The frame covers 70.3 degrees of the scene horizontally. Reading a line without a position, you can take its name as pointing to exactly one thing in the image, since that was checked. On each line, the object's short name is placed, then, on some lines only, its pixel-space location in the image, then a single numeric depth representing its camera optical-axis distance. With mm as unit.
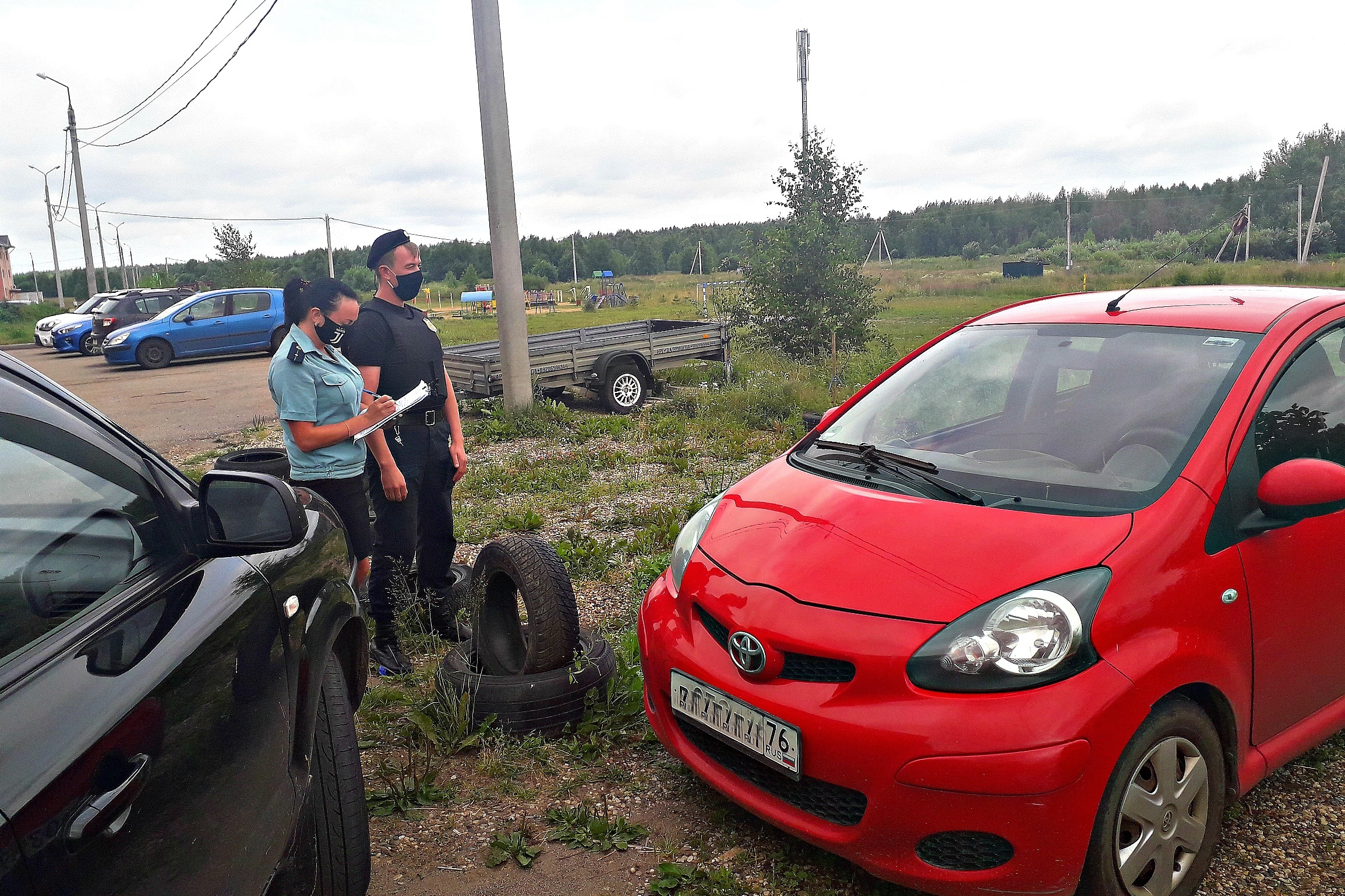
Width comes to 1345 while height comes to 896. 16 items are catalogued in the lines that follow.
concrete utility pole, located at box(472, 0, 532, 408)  10414
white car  26422
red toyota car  2271
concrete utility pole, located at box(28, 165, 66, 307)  39938
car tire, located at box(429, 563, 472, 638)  4836
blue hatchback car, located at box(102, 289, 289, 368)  20953
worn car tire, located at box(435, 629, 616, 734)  3646
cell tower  26391
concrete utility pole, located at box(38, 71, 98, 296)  30500
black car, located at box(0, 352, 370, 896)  1419
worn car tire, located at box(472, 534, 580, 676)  3672
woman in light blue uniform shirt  4098
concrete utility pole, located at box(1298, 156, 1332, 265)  38550
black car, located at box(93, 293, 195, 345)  24625
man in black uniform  4508
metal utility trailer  12102
